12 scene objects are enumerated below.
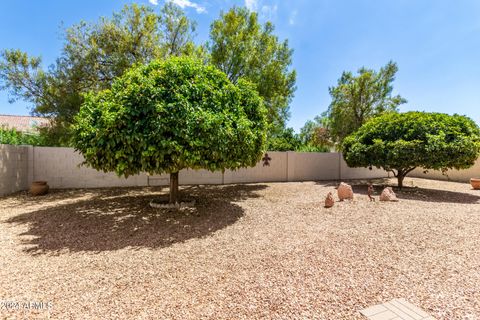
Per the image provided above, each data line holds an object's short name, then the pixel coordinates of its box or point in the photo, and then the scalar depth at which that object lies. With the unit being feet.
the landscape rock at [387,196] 23.49
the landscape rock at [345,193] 23.79
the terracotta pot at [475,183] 35.31
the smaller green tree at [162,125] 15.52
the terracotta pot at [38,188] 26.01
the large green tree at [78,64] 29.86
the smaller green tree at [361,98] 50.80
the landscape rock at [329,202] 21.17
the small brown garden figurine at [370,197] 24.00
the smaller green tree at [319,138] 59.98
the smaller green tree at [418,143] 26.08
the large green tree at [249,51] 33.37
